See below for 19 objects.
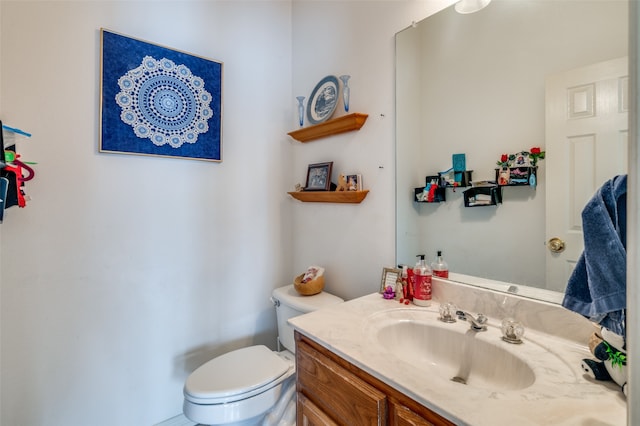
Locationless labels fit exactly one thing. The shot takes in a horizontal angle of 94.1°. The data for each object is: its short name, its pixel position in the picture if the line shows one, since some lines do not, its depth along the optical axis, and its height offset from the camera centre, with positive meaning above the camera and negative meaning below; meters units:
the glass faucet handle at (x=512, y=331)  0.84 -0.34
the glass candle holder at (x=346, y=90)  1.49 +0.62
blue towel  0.58 -0.08
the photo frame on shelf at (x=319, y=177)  1.62 +0.20
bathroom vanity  0.58 -0.38
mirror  0.92 +0.40
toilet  1.15 -0.70
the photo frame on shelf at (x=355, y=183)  1.47 +0.15
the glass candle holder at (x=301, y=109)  1.75 +0.62
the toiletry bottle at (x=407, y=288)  1.18 -0.30
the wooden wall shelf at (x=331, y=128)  1.43 +0.45
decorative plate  1.60 +0.63
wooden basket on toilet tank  1.55 -0.39
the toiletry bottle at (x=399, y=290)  1.20 -0.31
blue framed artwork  1.36 +0.56
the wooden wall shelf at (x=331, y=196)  1.44 +0.09
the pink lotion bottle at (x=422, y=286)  1.14 -0.28
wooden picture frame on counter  1.25 -0.28
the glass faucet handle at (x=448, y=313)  1.00 -0.34
